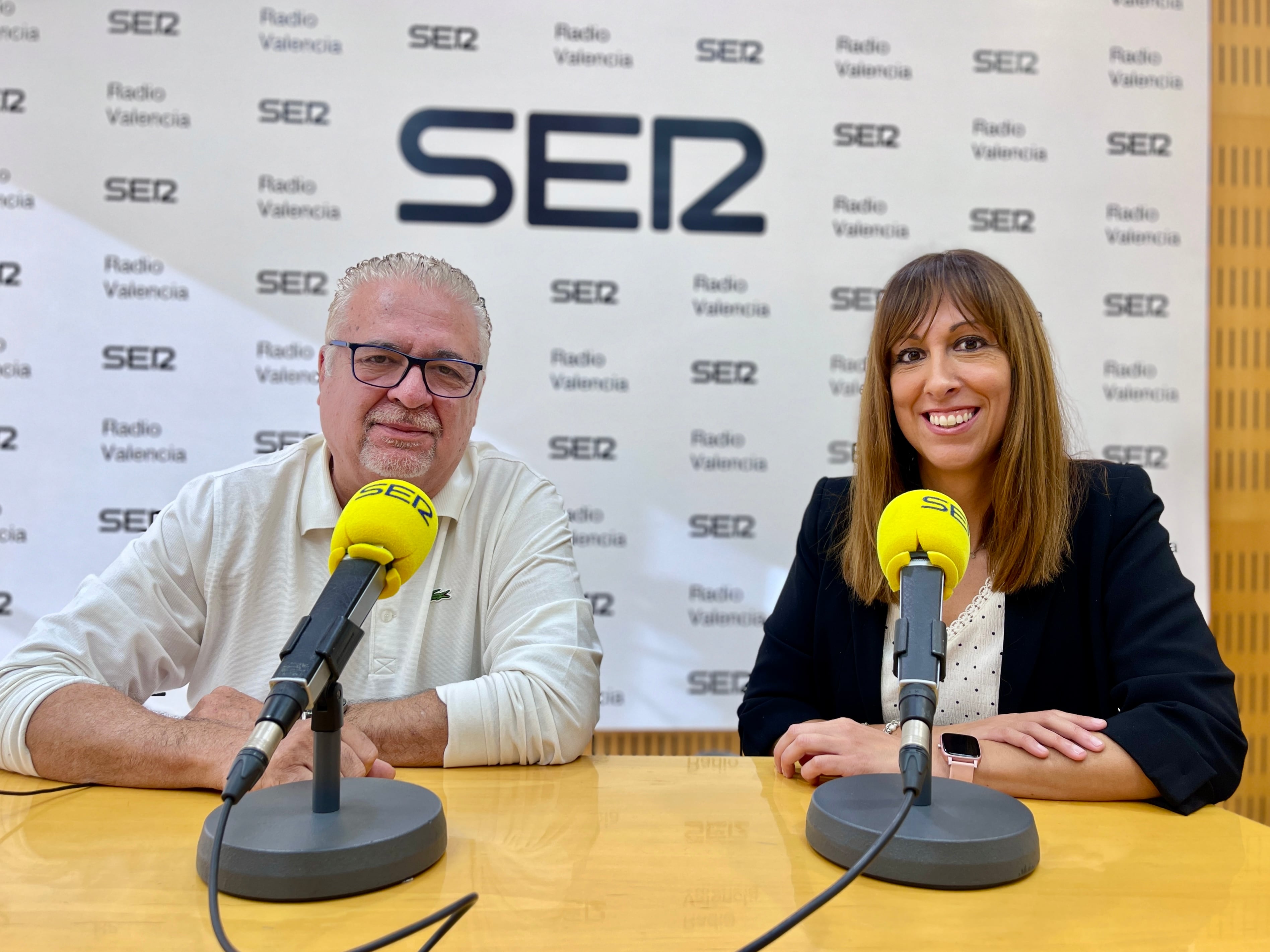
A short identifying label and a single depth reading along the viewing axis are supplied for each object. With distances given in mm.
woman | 1508
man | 1581
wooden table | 820
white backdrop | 2795
